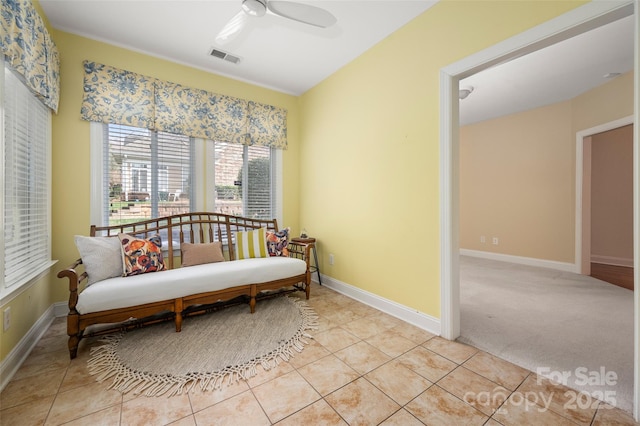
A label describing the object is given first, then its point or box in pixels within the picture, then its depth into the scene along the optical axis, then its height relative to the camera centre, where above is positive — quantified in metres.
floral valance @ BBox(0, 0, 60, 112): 1.58 +1.15
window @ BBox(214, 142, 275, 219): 3.43 +0.44
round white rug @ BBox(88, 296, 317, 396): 1.65 -1.06
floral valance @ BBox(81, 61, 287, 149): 2.65 +1.22
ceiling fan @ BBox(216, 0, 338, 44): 1.75 +1.39
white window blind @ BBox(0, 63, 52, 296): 1.79 +0.22
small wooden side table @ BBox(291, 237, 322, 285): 3.41 -0.57
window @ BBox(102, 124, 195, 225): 2.77 +0.43
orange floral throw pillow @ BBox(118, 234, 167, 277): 2.33 -0.42
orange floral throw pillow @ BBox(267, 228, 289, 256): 3.17 -0.40
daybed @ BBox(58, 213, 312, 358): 1.96 -0.56
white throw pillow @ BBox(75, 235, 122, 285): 2.17 -0.40
